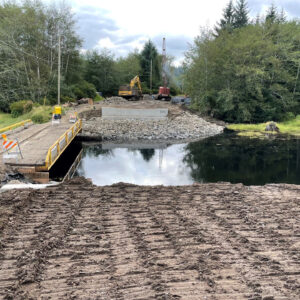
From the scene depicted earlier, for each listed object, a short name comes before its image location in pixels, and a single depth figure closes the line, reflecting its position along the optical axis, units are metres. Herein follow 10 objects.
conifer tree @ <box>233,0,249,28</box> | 46.41
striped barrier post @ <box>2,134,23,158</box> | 10.66
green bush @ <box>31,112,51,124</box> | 22.27
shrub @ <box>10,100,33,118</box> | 26.12
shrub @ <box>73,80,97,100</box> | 39.27
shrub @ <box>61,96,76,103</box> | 35.06
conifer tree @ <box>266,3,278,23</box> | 45.24
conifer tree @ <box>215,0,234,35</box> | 46.68
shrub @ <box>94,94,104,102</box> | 43.70
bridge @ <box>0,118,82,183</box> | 10.48
